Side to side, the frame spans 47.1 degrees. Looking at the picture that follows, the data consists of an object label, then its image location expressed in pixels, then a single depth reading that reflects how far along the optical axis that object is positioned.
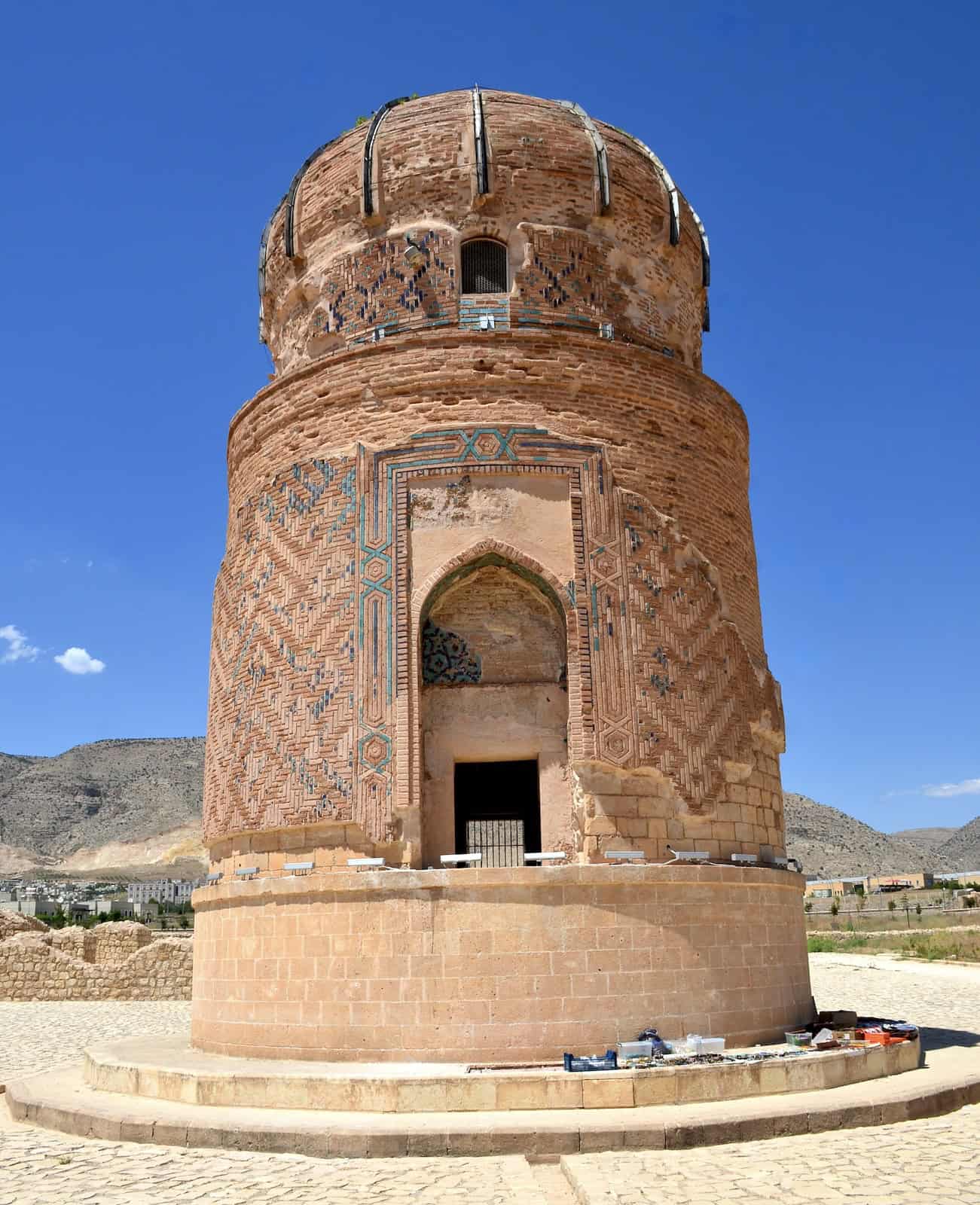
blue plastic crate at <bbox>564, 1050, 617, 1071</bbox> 7.17
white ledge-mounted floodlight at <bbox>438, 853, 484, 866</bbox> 7.93
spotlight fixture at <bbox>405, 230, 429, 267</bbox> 9.96
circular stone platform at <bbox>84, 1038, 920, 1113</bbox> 6.79
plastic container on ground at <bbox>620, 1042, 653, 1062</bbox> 7.44
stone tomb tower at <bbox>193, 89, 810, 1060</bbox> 7.78
